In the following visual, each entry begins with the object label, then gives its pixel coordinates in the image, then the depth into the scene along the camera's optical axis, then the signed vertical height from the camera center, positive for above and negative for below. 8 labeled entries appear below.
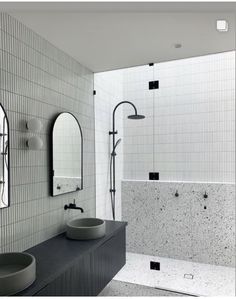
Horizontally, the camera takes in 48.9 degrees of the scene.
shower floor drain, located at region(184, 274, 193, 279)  3.09 -1.44
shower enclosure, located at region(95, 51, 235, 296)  3.28 -0.06
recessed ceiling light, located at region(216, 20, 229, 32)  2.06 +1.05
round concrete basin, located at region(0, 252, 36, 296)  1.42 -0.71
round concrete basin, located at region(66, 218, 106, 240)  2.36 -0.70
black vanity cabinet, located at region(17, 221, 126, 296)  1.67 -0.81
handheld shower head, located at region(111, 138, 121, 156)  3.53 +0.14
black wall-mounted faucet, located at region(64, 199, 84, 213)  2.66 -0.52
